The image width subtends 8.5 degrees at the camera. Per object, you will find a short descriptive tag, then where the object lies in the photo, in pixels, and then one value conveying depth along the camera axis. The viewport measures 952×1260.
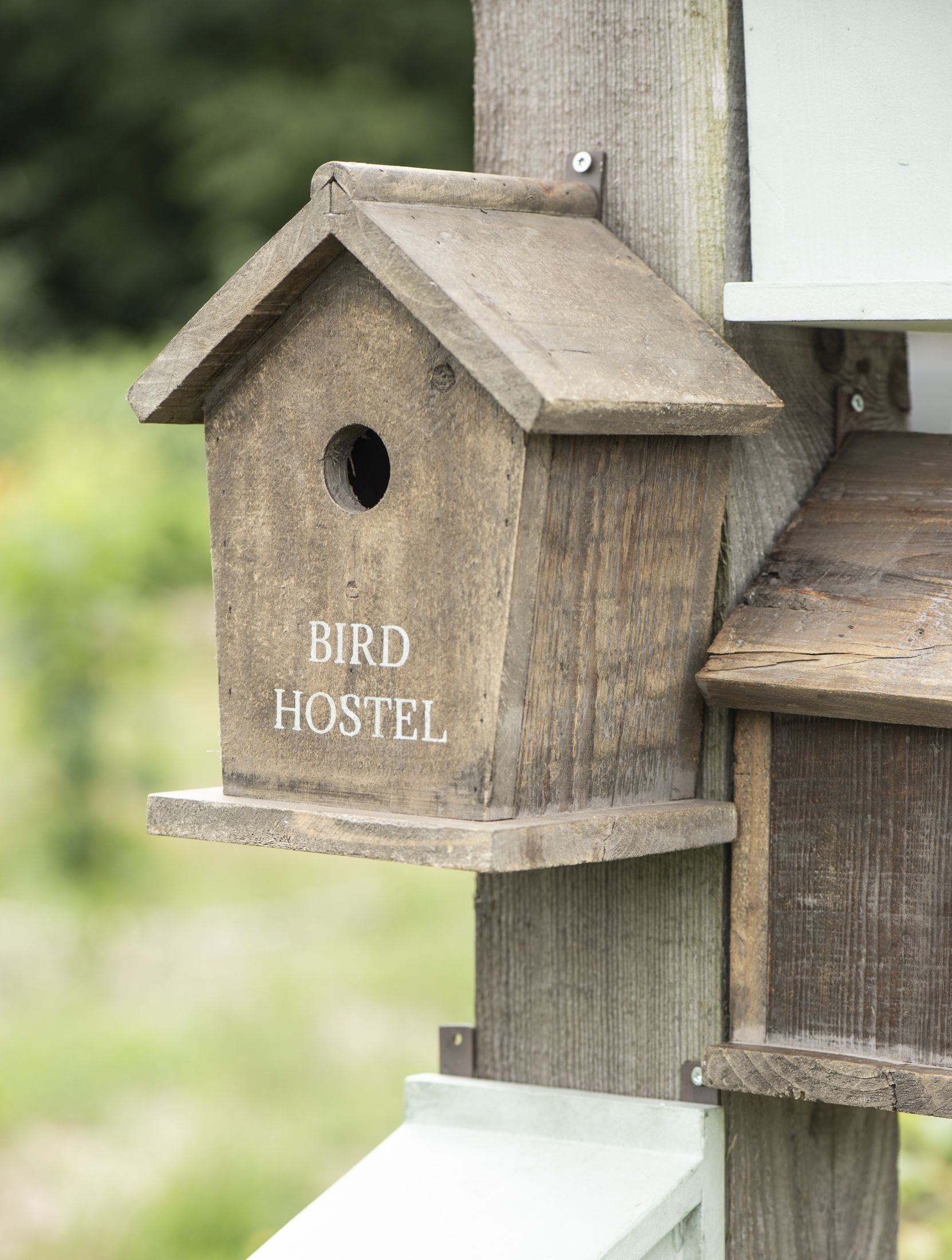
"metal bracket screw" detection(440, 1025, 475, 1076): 2.54
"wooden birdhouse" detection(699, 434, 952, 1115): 2.41
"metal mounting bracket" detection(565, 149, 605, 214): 2.49
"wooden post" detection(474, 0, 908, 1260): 2.46
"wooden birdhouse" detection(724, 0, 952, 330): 2.41
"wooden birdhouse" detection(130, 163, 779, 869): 2.37
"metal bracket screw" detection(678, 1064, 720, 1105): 2.48
